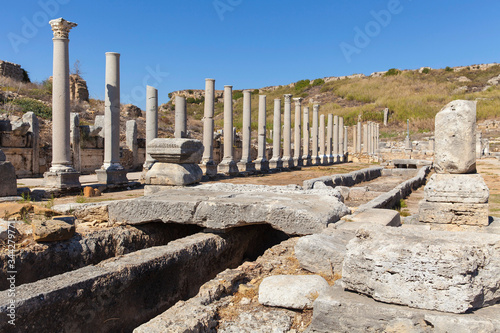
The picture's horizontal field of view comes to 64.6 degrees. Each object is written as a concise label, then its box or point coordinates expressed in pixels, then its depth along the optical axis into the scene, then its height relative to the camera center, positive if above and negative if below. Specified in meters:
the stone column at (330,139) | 33.92 +1.79
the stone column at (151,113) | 15.71 +1.82
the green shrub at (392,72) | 86.00 +19.28
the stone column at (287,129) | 24.36 +1.84
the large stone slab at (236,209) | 4.57 -0.63
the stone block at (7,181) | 8.38 -0.50
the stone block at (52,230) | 4.32 -0.81
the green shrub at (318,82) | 89.21 +17.63
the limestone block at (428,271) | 2.54 -0.75
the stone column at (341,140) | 36.97 +1.77
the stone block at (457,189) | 6.16 -0.47
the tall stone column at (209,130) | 16.77 +1.29
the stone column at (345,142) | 39.12 +1.78
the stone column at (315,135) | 30.52 +1.84
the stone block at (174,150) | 7.68 +0.16
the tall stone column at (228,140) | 17.88 +0.87
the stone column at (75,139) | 16.52 +0.78
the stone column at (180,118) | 16.62 +1.73
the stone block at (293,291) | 3.10 -1.06
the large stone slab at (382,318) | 2.39 -1.01
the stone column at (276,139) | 22.61 +1.18
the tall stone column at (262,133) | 21.31 +1.44
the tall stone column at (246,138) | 19.20 +1.07
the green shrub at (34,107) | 20.82 +2.74
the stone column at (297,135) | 25.91 +1.62
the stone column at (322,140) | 31.74 +1.61
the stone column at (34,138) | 15.48 +0.75
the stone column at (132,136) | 19.71 +1.10
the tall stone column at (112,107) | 12.72 +1.65
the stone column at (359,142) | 41.83 +1.82
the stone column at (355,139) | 43.72 +2.22
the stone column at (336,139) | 35.63 +1.87
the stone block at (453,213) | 6.14 -0.84
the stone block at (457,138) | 6.30 +0.35
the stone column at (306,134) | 29.09 +1.87
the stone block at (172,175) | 7.71 -0.32
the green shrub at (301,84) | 88.91 +17.43
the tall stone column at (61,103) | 10.98 +1.53
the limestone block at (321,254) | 3.58 -0.87
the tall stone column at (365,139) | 44.19 +2.28
